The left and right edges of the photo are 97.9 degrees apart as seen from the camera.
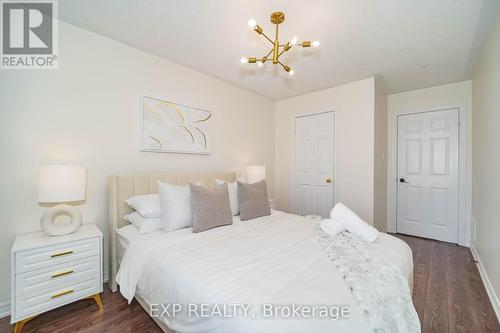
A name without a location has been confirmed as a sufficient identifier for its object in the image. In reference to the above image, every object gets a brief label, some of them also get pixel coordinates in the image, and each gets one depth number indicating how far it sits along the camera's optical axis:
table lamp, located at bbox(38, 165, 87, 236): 1.66
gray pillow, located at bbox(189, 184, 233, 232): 2.01
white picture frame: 2.47
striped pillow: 1.98
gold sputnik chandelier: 1.71
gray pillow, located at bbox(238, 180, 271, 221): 2.47
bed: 1.00
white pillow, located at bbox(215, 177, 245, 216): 2.57
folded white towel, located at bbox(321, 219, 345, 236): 1.87
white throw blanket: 0.99
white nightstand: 1.50
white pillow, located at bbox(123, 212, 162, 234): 1.95
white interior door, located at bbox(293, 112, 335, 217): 3.65
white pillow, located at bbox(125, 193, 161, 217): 2.01
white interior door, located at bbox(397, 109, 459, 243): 3.41
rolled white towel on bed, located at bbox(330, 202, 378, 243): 1.76
